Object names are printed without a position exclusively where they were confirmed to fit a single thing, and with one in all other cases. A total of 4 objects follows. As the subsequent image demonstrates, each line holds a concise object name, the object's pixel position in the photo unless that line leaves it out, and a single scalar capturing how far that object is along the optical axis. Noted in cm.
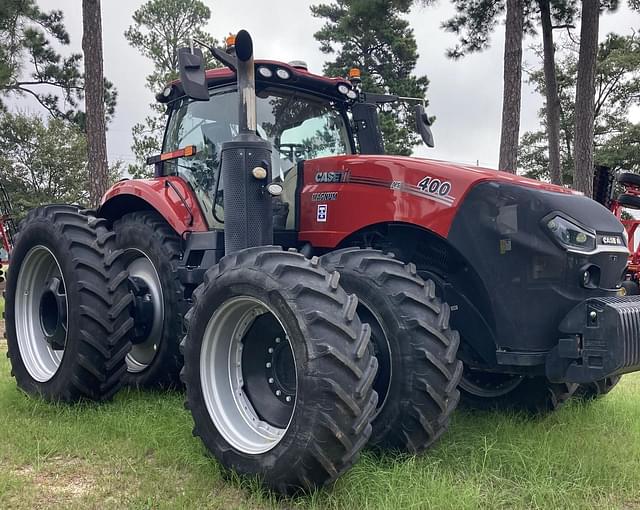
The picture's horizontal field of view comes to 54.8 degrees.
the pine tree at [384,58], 2381
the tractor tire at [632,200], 669
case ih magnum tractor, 289
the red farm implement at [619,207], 1107
